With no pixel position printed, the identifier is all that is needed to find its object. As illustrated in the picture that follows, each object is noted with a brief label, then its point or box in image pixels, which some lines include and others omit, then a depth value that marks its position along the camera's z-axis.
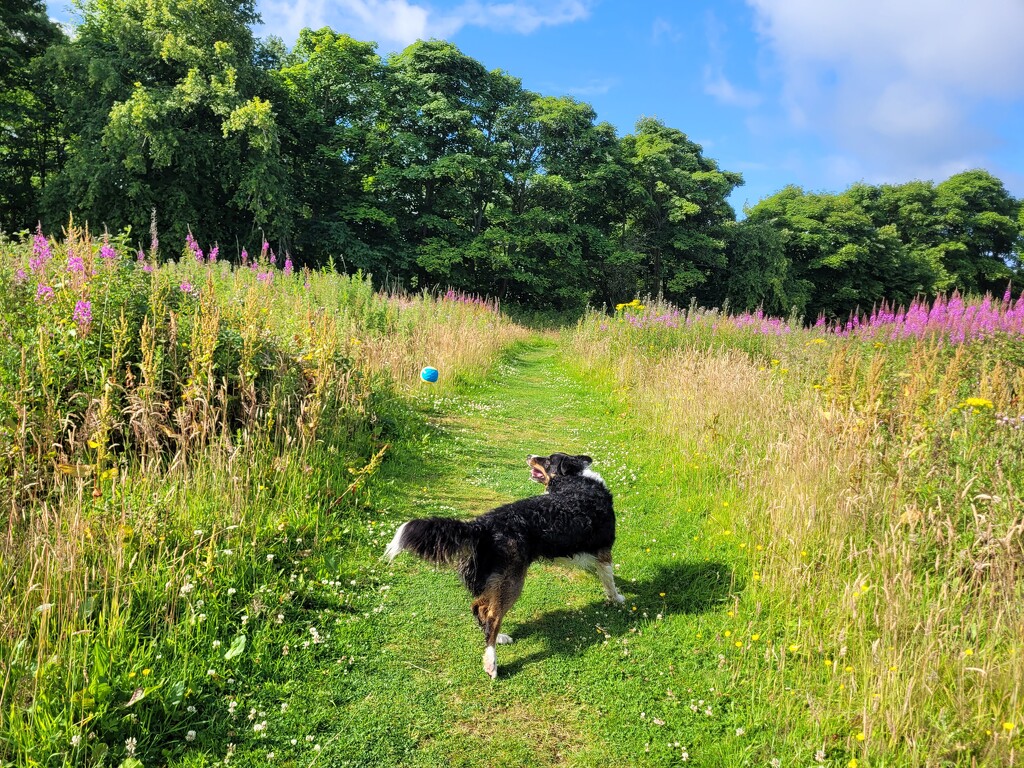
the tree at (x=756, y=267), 34.06
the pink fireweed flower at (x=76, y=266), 4.15
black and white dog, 2.95
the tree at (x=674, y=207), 32.62
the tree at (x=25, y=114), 21.55
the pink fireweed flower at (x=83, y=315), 3.87
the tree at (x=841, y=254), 39.22
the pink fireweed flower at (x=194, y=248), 7.42
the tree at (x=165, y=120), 20.17
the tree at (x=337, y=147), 26.89
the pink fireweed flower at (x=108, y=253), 4.46
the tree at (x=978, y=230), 42.88
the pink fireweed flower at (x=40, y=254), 4.52
